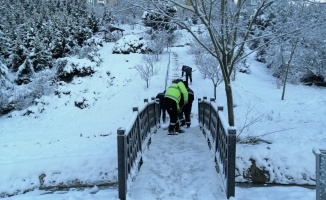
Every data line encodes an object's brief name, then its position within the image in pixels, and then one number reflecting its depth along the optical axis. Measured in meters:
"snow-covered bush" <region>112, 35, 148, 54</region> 33.62
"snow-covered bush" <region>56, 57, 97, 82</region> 26.56
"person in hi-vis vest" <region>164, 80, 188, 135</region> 7.98
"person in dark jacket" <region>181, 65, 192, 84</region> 23.74
